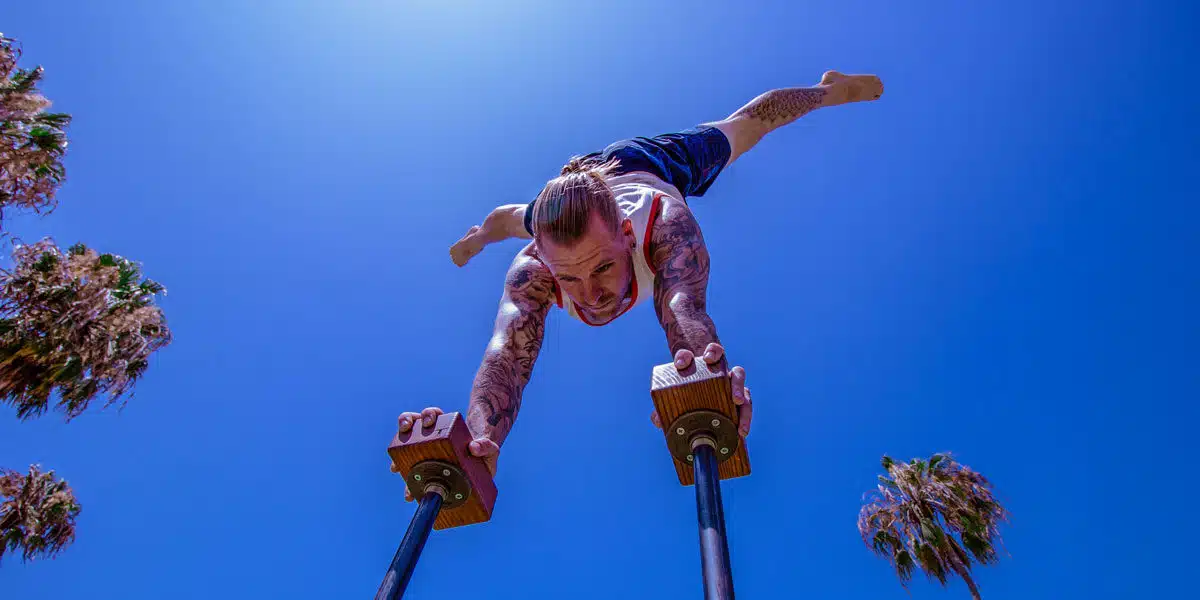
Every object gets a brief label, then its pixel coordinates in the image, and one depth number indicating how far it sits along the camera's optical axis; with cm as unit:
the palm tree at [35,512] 1220
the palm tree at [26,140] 1099
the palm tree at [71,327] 1033
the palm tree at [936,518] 1287
